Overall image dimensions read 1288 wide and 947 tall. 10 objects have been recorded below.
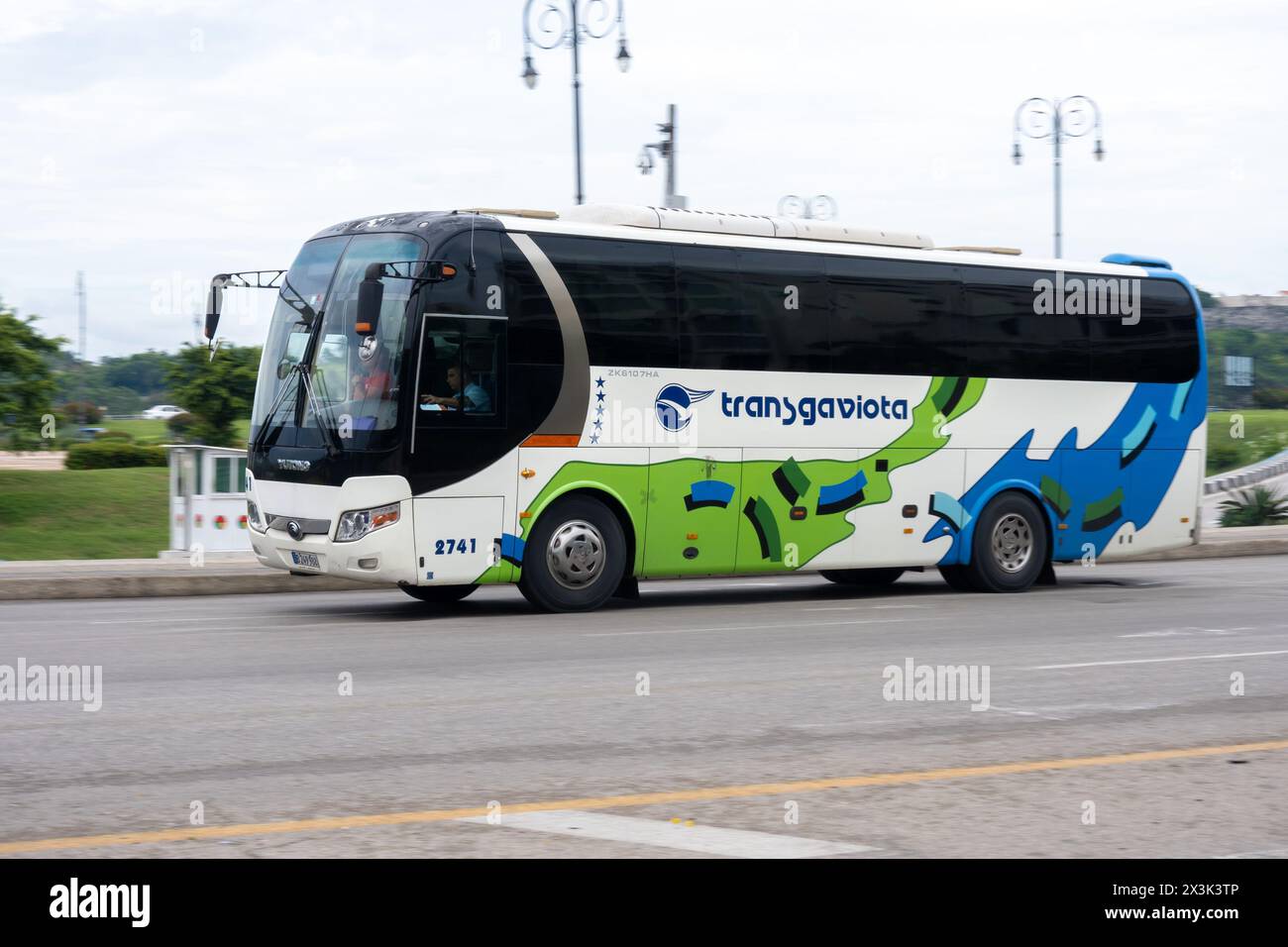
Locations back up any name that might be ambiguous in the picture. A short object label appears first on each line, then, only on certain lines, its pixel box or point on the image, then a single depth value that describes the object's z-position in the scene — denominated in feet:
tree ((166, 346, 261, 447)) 189.98
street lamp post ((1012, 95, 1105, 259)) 114.73
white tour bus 48.70
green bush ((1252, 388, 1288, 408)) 281.54
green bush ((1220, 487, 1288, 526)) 119.14
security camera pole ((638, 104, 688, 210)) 112.27
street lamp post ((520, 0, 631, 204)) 93.81
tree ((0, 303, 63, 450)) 135.23
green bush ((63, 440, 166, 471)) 167.73
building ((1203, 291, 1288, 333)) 332.39
